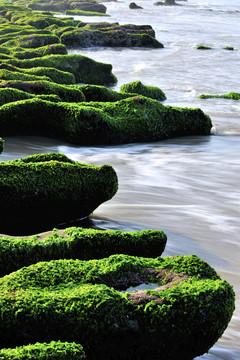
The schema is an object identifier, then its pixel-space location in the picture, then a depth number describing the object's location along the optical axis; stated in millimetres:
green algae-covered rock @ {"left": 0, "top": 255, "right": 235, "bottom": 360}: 2627
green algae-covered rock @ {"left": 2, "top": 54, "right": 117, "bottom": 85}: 14602
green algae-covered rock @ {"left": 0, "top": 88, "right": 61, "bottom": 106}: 8516
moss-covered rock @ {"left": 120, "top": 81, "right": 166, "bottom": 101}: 12375
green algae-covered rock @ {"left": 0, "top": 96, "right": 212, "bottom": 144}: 8016
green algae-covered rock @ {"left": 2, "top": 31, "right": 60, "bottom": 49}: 19466
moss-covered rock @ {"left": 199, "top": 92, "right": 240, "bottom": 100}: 14297
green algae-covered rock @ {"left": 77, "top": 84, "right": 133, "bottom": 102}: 10573
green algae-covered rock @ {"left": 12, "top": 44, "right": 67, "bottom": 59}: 16641
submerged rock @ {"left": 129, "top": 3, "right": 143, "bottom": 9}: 56884
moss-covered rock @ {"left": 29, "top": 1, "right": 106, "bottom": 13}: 47297
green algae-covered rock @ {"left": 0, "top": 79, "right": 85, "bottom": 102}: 9344
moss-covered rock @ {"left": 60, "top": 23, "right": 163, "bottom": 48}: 24297
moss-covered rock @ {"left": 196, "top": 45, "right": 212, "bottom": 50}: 26156
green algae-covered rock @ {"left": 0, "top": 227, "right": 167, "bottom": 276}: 3320
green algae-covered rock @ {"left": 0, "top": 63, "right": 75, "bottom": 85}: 12093
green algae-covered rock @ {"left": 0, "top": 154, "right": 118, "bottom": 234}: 4309
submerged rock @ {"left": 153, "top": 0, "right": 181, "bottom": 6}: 65375
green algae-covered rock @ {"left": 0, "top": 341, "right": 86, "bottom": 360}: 2266
